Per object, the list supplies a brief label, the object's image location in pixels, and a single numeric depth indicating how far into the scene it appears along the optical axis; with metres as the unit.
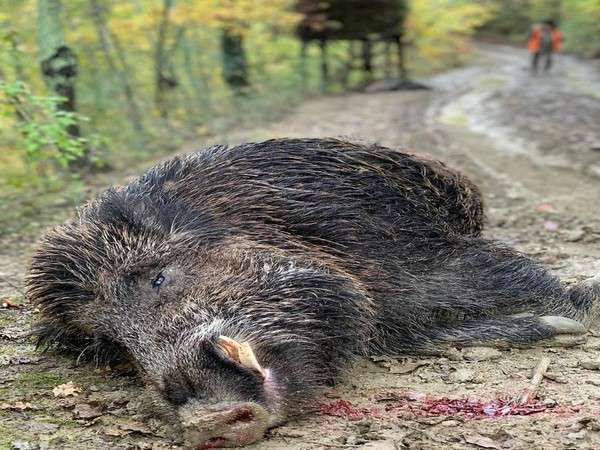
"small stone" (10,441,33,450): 2.66
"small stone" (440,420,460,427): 2.78
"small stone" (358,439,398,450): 2.62
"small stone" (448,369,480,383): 3.22
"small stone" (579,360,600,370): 3.26
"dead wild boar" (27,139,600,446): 2.90
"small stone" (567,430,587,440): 2.60
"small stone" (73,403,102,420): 2.97
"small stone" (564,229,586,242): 5.39
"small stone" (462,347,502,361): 3.43
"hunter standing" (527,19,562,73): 20.66
